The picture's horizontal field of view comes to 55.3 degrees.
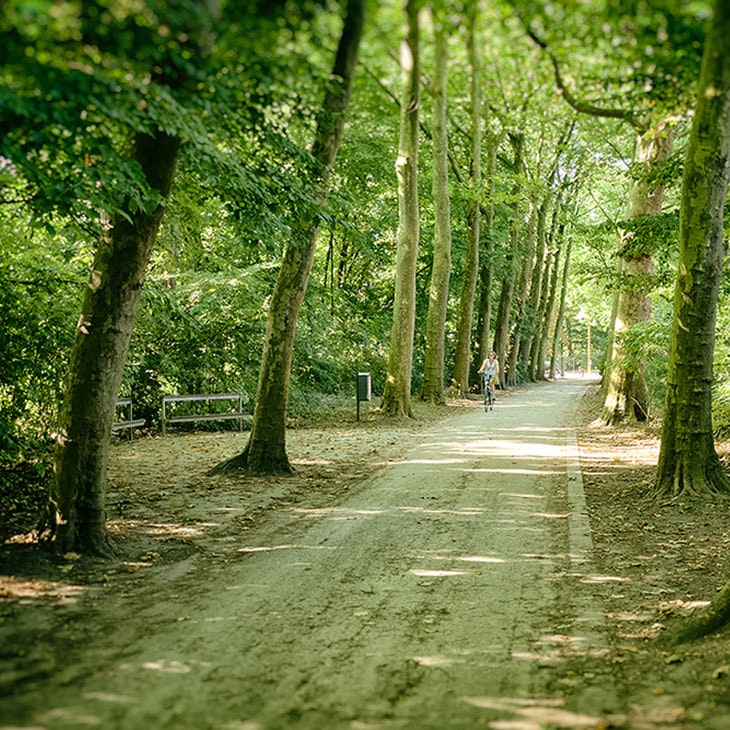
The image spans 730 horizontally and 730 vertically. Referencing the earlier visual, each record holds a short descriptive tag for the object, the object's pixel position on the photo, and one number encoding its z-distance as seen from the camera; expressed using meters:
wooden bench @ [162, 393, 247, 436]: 17.02
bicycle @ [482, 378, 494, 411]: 22.83
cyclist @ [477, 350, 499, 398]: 22.78
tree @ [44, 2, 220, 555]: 6.16
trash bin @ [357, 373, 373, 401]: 18.34
